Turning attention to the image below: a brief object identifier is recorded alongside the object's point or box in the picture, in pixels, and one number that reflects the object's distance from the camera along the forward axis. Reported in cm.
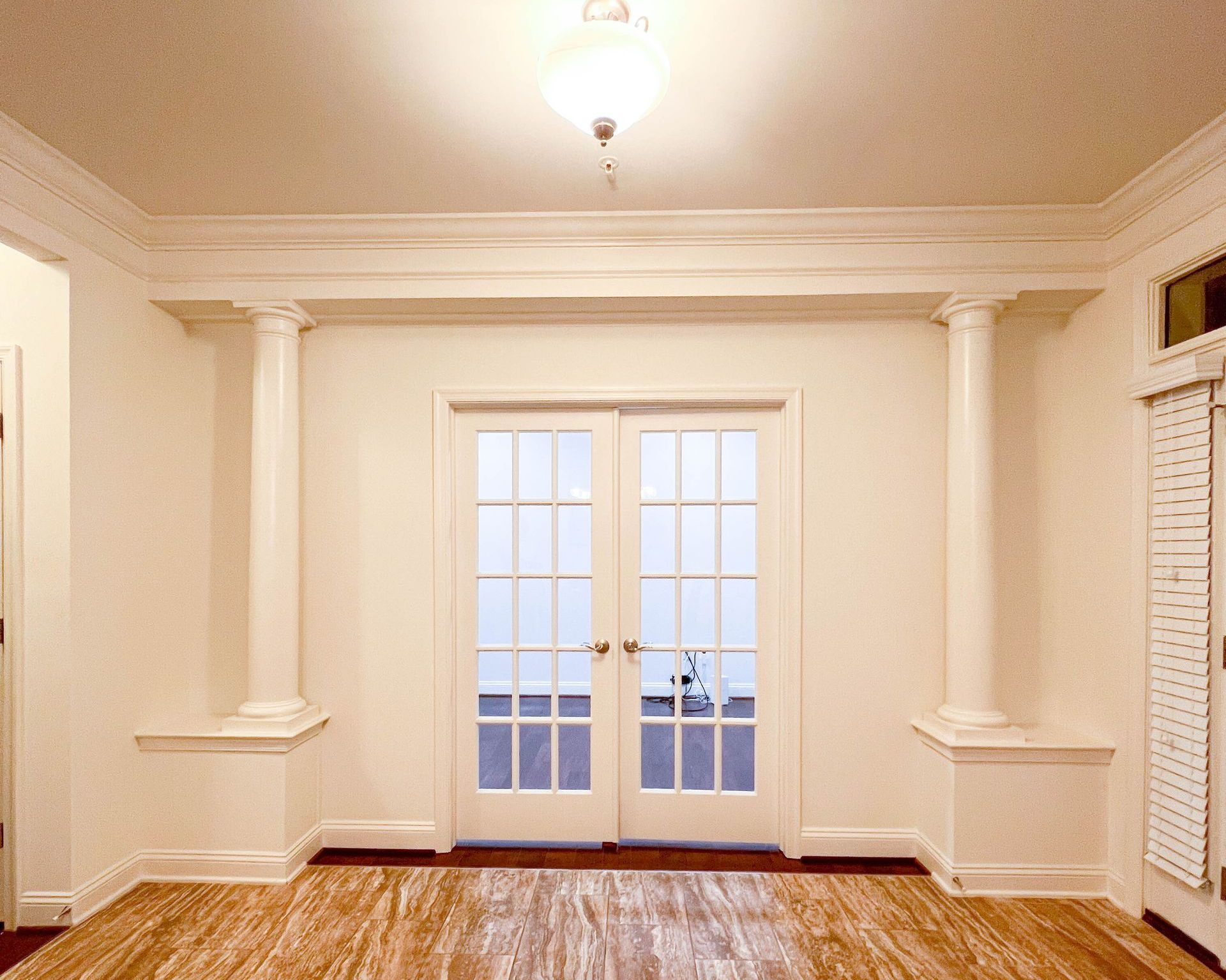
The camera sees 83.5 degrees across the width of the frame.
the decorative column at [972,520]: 284
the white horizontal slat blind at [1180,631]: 235
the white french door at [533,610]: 318
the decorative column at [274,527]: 296
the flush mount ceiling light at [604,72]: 157
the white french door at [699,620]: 315
